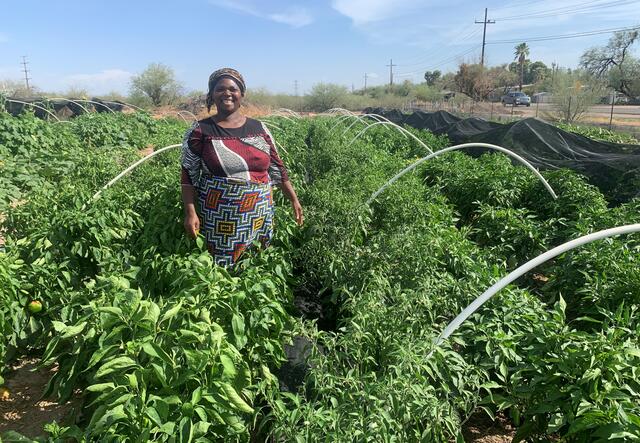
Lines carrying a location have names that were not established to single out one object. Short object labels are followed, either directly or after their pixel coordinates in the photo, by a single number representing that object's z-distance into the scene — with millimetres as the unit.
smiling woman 2527
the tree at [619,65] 24234
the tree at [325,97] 45000
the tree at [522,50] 53981
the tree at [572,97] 20156
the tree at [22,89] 31256
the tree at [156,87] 35812
